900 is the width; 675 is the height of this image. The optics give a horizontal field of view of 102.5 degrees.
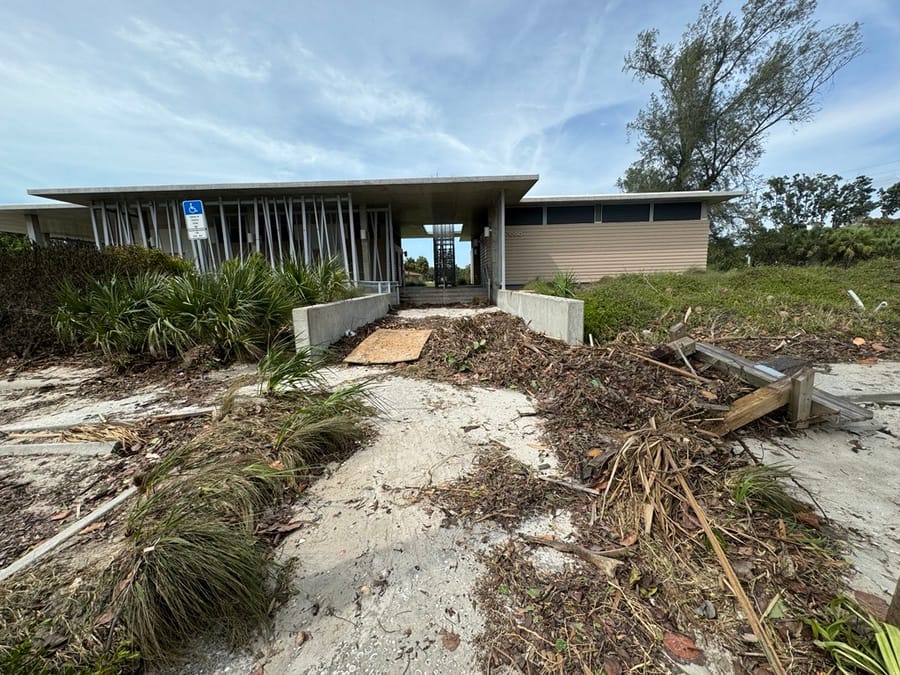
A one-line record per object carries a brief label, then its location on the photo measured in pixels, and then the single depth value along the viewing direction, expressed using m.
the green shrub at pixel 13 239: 13.94
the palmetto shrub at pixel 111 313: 4.84
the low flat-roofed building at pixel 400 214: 11.14
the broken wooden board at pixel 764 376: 2.75
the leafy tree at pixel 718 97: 16.59
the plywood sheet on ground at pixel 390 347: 5.19
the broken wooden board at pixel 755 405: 2.71
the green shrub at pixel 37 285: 5.25
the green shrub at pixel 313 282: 6.29
